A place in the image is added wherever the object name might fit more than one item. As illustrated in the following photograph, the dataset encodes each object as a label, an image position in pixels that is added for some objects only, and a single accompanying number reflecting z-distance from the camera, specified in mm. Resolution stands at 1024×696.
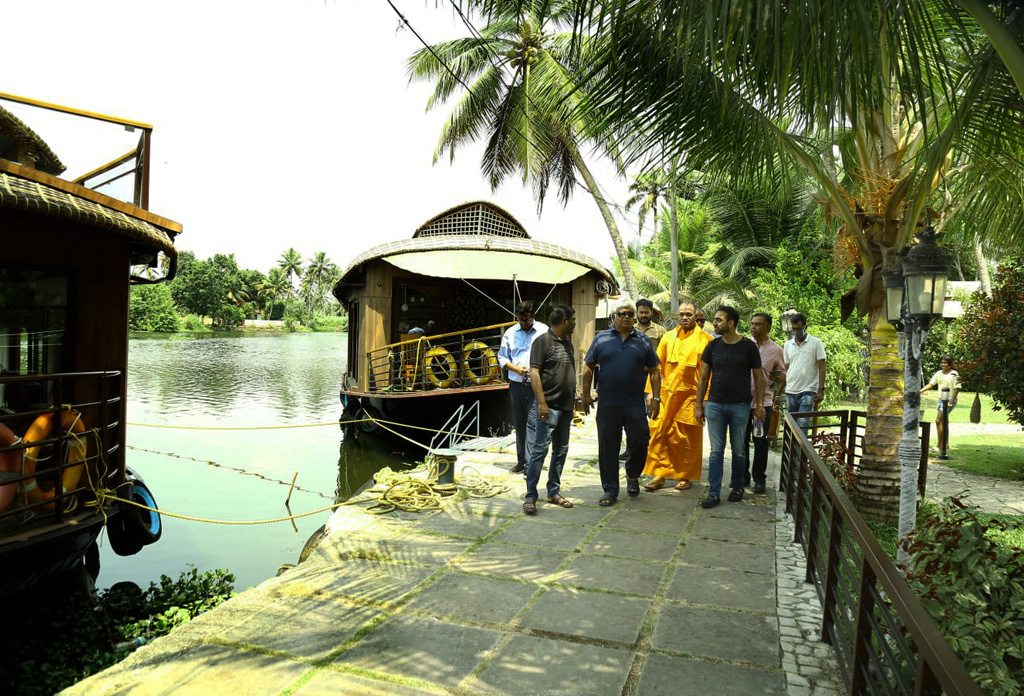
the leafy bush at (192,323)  70188
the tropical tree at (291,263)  103438
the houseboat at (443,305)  12930
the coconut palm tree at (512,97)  16562
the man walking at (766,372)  6578
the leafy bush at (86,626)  4734
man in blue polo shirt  5934
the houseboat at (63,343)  4770
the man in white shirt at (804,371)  7754
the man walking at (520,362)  6861
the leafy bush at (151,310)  61125
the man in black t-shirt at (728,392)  5938
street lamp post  4578
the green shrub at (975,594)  2475
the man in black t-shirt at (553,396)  5758
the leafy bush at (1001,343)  9234
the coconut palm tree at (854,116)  3303
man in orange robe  6594
